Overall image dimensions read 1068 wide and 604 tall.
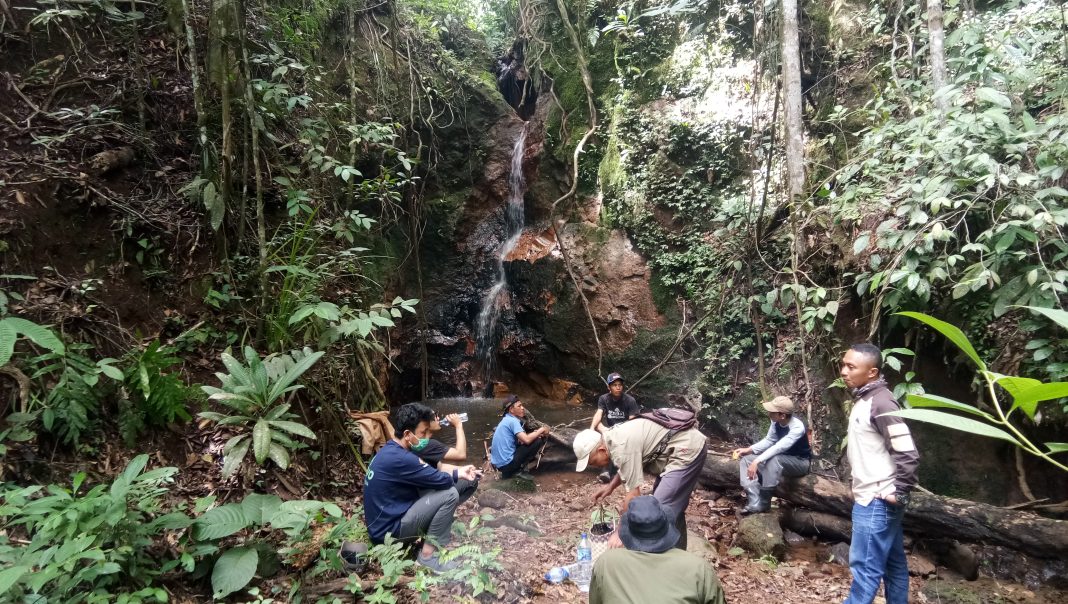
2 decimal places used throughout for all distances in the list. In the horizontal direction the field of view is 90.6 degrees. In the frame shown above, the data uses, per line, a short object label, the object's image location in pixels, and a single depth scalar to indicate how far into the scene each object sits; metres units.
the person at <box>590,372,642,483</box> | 6.38
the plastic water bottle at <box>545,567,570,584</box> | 4.12
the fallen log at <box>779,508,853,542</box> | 4.70
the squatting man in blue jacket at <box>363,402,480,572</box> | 3.88
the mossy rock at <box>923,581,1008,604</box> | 3.90
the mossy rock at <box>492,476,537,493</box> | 6.27
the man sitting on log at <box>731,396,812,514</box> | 4.99
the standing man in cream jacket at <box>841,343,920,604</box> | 3.26
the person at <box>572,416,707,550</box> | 4.02
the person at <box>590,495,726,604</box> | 2.42
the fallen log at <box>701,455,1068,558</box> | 3.82
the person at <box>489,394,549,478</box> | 6.32
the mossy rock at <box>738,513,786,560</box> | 4.68
